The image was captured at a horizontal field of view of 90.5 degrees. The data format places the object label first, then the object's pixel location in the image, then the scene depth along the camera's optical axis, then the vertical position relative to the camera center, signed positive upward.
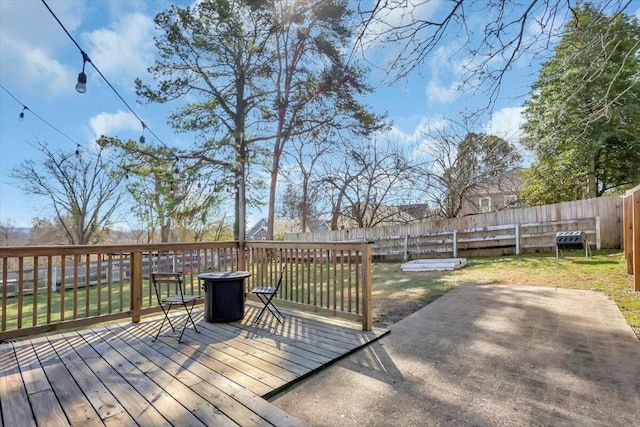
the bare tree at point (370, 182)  12.25 +1.86
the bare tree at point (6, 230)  12.71 +0.22
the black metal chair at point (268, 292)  3.91 -0.76
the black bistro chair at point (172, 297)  3.41 -0.73
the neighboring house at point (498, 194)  11.74 +1.28
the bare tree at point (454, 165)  10.52 +2.16
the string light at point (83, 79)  3.54 +1.73
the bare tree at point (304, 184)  12.86 +2.00
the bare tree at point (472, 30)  2.77 +1.81
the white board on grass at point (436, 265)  8.03 -0.99
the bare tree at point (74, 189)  12.98 +1.95
